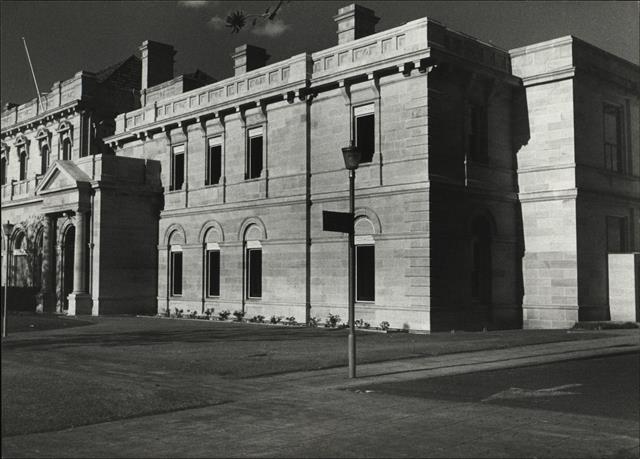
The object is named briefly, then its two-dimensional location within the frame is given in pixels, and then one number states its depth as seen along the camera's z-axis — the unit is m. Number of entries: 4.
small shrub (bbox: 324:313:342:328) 24.59
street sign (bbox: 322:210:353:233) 12.20
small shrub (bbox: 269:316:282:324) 26.39
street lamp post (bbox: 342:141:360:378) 12.45
